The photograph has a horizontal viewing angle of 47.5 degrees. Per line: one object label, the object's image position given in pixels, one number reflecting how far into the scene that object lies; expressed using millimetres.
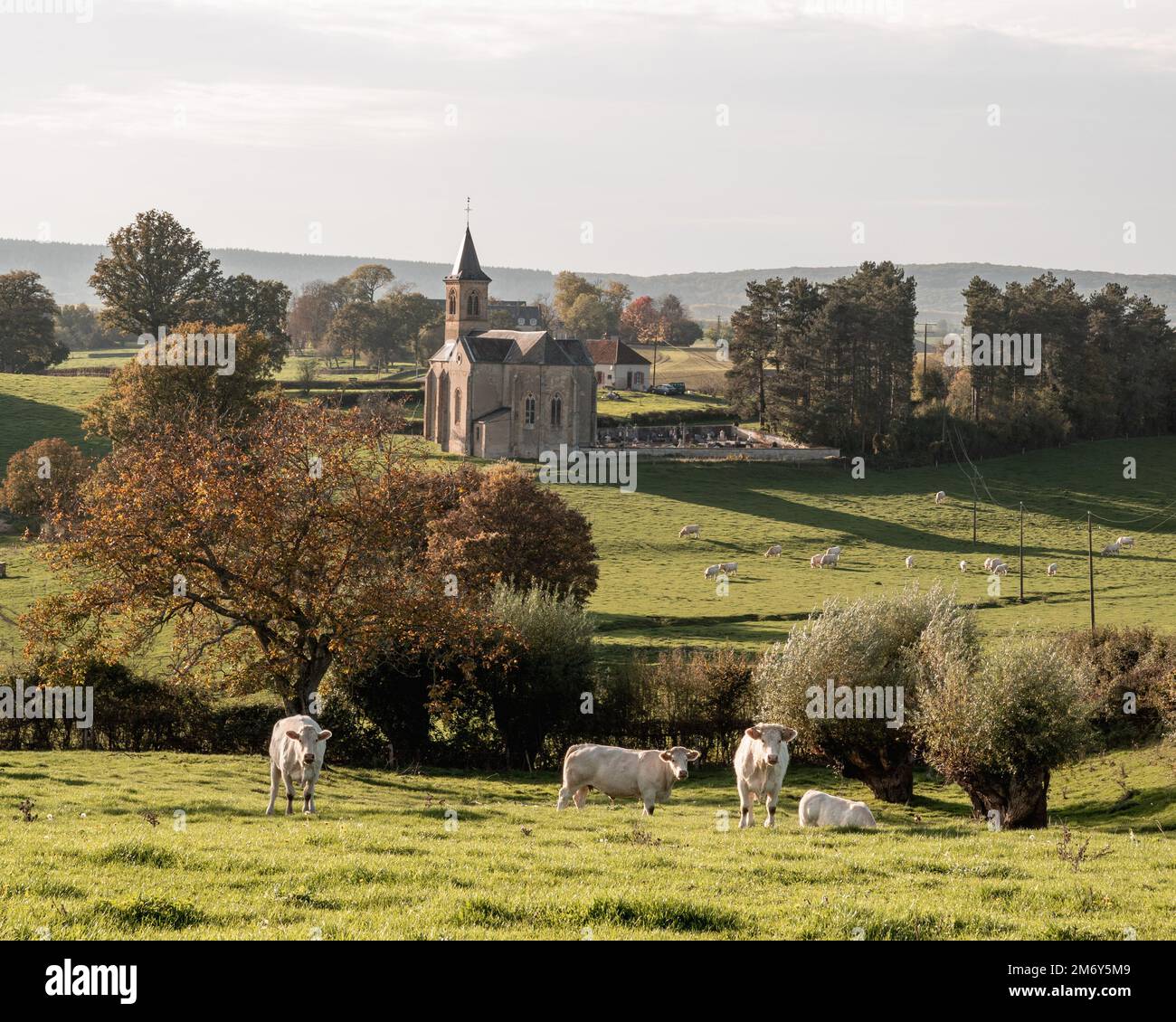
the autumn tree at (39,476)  74125
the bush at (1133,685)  37875
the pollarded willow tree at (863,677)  32312
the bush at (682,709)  37500
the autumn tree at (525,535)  54125
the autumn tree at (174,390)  80688
